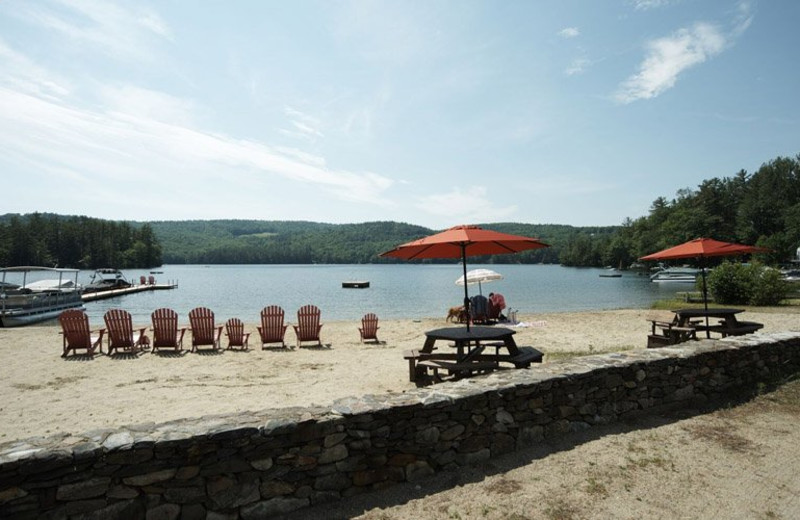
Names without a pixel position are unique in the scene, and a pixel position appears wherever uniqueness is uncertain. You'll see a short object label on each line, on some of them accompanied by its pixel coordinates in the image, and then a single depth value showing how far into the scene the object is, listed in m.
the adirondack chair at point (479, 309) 15.27
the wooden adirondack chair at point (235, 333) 10.79
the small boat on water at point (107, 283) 45.38
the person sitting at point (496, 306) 15.60
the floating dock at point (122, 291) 38.88
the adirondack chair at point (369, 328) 11.98
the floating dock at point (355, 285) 52.03
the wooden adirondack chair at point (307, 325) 11.41
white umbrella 15.10
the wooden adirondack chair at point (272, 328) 11.02
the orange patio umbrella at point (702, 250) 9.12
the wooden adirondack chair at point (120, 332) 10.23
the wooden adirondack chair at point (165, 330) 10.48
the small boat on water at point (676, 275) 54.38
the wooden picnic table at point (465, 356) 6.34
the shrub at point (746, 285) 18.05
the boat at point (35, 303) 21.56
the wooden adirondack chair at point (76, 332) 10.07
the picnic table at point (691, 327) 8.71
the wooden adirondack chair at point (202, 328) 10.68
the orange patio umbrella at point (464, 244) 6.34
